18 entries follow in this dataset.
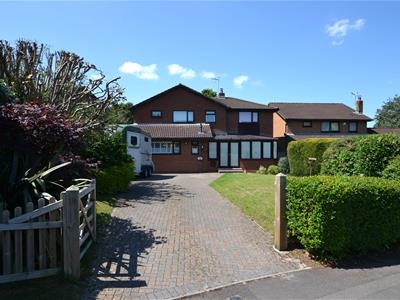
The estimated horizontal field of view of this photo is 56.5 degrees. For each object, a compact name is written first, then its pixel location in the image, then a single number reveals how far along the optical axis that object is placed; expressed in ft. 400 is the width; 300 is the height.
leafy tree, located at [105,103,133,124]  53.47
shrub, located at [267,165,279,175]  88.28
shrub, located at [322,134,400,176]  32.09
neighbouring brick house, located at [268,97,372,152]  123.34
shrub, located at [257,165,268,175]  89.76
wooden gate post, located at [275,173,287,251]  23.63
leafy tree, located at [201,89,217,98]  196.85
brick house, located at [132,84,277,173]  101.96
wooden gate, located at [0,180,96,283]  16.80
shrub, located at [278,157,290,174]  87.04
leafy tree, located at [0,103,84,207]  19.42
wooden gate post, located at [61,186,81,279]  17.85
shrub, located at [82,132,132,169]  46.83
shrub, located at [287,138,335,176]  68.52
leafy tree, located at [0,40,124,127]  42.65
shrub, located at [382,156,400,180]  29.33
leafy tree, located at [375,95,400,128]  229.45
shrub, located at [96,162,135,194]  42.90
